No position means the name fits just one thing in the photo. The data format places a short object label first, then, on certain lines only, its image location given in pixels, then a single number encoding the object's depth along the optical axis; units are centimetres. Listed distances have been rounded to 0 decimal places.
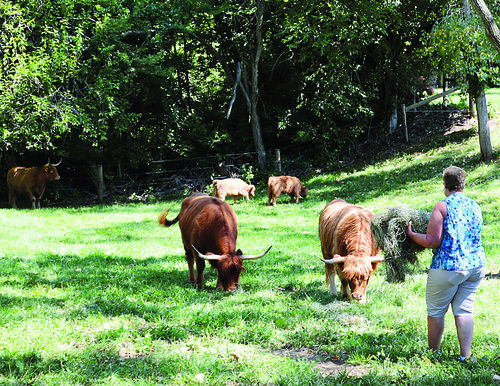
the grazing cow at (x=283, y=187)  1816
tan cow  1905
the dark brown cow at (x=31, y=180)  2128
